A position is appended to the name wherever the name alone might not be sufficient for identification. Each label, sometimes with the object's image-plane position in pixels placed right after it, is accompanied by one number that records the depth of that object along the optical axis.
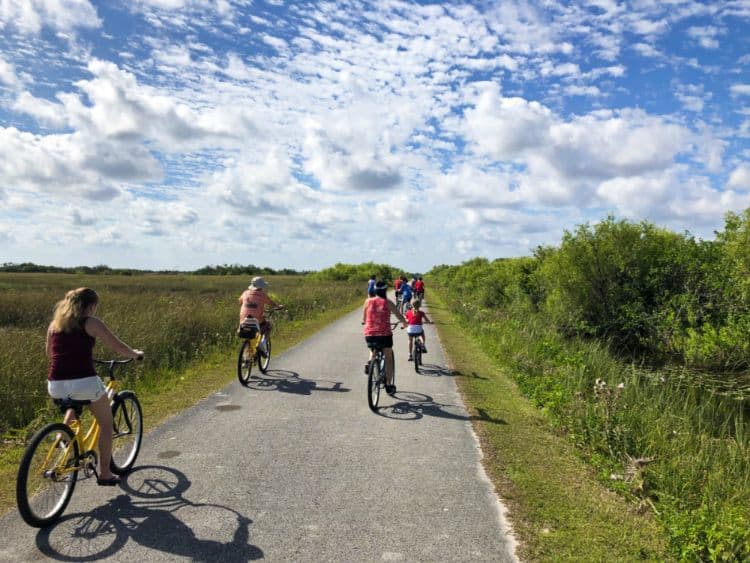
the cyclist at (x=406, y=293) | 21.25
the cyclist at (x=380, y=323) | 8.52
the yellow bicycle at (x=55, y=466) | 3.94
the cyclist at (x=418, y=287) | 21.91
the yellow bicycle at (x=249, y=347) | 9.67
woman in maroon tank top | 4.39
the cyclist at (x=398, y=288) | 24.52
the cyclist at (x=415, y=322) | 11.58
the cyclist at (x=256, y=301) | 10.20
